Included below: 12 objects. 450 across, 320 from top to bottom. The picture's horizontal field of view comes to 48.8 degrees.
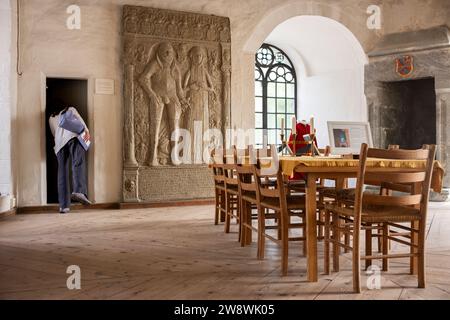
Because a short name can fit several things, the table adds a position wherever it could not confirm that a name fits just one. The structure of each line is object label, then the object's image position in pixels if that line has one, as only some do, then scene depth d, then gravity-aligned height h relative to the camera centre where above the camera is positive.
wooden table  3.29 -0.13
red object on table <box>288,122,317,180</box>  4.96 +0.12
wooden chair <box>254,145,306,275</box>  3.51 -0.41
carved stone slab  7.51 +1.05
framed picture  3.97 +0.12
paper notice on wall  7.35 +0.97
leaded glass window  10.83 +1.30
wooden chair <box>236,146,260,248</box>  4.19 -0.40
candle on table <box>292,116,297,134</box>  4.61 +0.24
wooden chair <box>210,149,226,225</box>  5.38 -0.35
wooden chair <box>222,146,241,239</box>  5.01 -0.36
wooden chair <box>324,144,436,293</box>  3.03 -0.35
